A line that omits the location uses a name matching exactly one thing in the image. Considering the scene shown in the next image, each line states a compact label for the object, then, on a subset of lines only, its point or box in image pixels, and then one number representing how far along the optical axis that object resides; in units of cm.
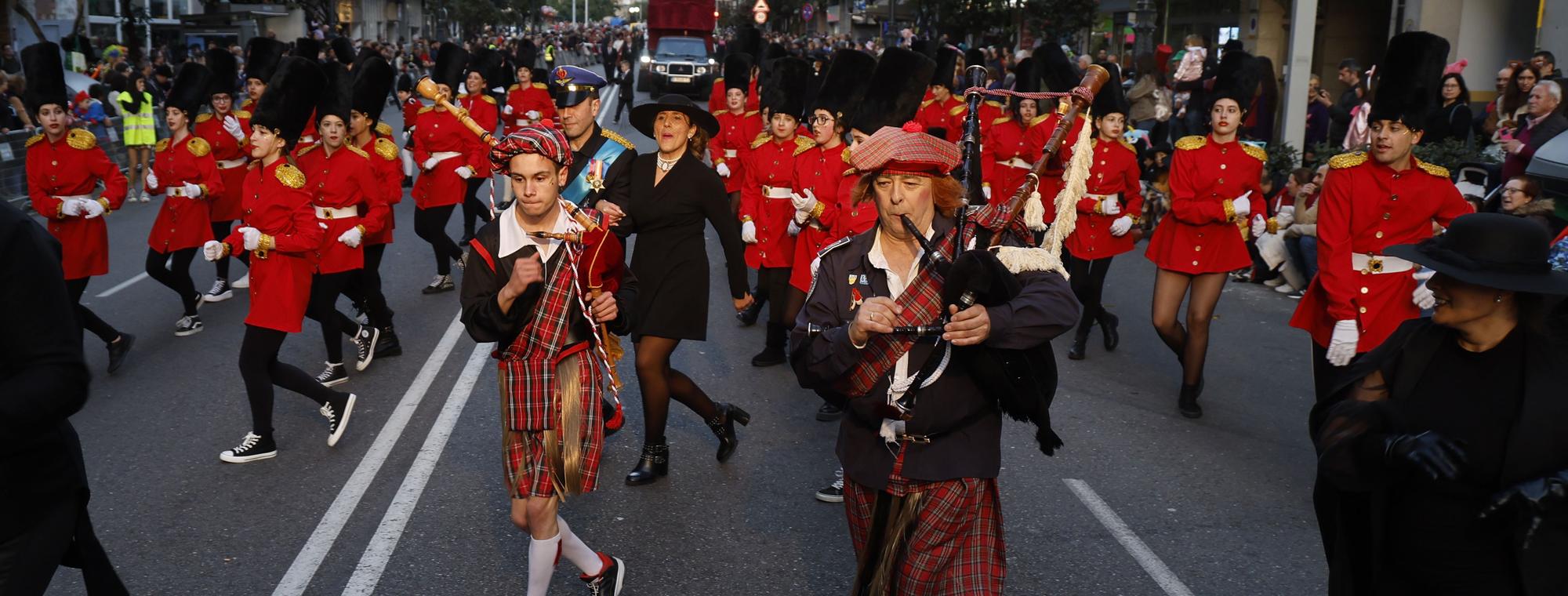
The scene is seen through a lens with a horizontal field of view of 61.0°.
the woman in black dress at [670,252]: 620
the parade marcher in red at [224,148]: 1074
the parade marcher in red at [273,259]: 668
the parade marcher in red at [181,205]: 976
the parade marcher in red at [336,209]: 812
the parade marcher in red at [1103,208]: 912
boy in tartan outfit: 438
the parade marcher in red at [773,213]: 888
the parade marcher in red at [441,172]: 1138
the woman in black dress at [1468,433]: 295
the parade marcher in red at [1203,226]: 763
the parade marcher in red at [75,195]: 847
